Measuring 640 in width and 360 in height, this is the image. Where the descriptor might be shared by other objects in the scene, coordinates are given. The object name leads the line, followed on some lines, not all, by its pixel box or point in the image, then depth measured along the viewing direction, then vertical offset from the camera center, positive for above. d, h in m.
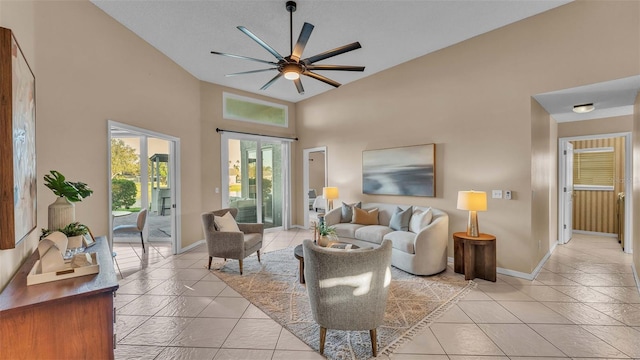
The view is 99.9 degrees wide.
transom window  6.00 +1.63
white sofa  3.69 -0.97
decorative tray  1.43 -0.53
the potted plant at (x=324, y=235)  3.39 -0.75
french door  4.88 +0.07
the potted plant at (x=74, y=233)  2.07 -0.43
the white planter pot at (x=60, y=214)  2.12 -0.27
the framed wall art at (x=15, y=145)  1.31 +0.19
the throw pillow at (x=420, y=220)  4.07 -0.66
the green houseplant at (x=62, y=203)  2.07 -0.19
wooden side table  3.53 -1.05
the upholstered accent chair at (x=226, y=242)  3.88 -0.94
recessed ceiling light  3.91 +1.01
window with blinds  5.96 +0.18
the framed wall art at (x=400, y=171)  4.53 +0.12
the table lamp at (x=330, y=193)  5.85 -0.33
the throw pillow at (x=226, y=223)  4.05 -0.69
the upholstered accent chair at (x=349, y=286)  2.03 -0.83
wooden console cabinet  1.21 -0.67
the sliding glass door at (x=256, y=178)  6.14 +0.01
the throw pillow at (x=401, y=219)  4.47 -0.71
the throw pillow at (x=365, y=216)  4.98 -0.72
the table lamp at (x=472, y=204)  3.54 -0.36
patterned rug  2.29 -1.38
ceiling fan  2.64 +1.28
